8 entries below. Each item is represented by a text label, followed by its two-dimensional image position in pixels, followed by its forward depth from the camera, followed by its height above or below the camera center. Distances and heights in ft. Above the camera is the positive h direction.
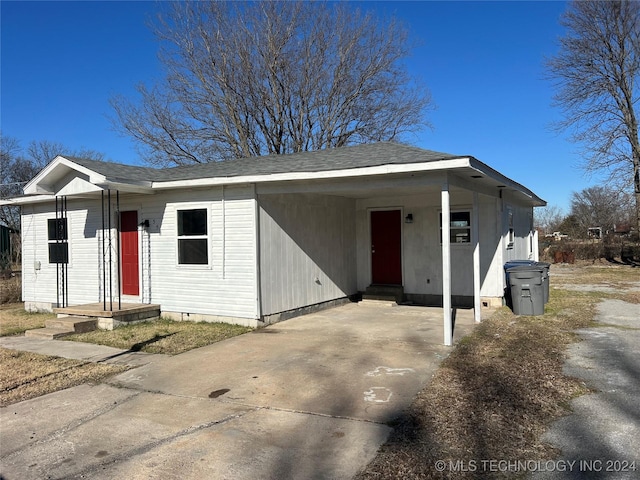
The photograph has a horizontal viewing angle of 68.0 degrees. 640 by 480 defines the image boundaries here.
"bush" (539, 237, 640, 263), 80.18 -2.14
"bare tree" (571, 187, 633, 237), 83.68 +6.83
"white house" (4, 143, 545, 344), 27.43 +0.94
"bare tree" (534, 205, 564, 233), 162.67 +7.73
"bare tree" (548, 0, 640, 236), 78.84 +30.94
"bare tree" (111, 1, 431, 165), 75.36 +25.68
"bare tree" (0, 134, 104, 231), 98.73 +17.43
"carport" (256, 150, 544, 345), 26.07 +0.94
